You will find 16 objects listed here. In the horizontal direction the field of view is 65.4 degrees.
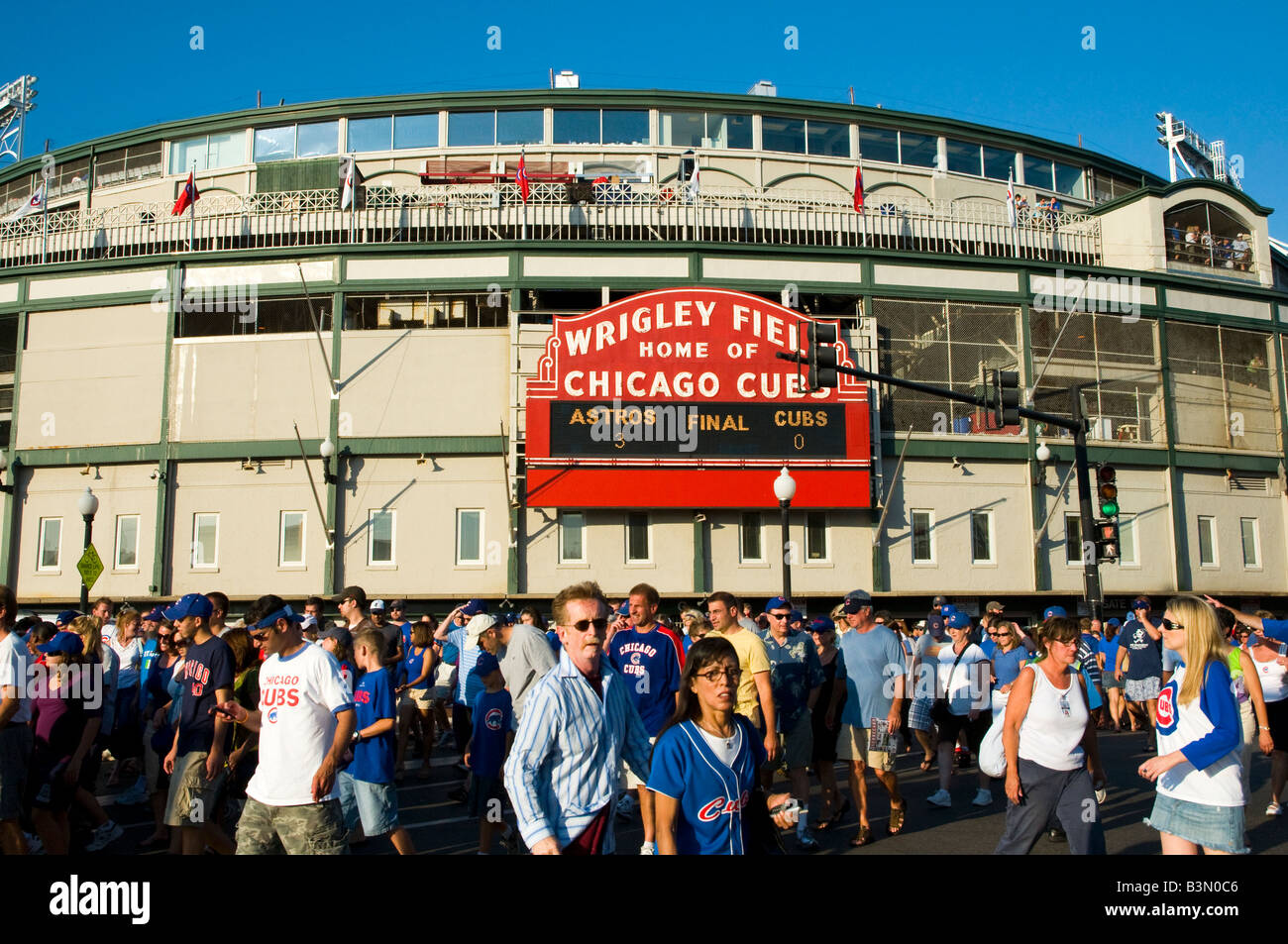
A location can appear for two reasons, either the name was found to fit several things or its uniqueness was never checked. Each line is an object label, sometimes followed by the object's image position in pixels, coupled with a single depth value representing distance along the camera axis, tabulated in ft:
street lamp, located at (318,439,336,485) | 82.33
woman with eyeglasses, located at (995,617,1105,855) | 21.47
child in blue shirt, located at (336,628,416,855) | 25.88
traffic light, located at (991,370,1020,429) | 54.75
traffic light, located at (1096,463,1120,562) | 57.98
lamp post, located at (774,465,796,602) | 60.49
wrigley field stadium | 84.38
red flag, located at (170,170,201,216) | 94.68
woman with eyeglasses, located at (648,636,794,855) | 14.53
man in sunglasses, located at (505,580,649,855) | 15.19
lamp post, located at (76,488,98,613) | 62.71
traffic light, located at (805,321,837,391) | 51.49
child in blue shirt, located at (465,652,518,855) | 28.27
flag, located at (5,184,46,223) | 118.08
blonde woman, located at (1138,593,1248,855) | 18.49
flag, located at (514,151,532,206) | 92.48
